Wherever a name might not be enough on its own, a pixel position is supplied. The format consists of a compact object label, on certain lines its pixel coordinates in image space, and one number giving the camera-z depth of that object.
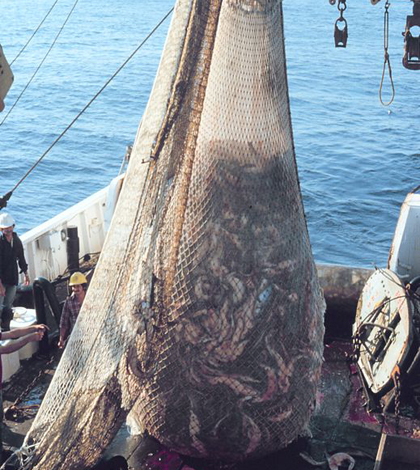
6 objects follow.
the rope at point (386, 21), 9.53
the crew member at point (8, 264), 9.57
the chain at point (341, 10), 8.93
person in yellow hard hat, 8.22
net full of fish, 6.06
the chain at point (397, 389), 7.66
